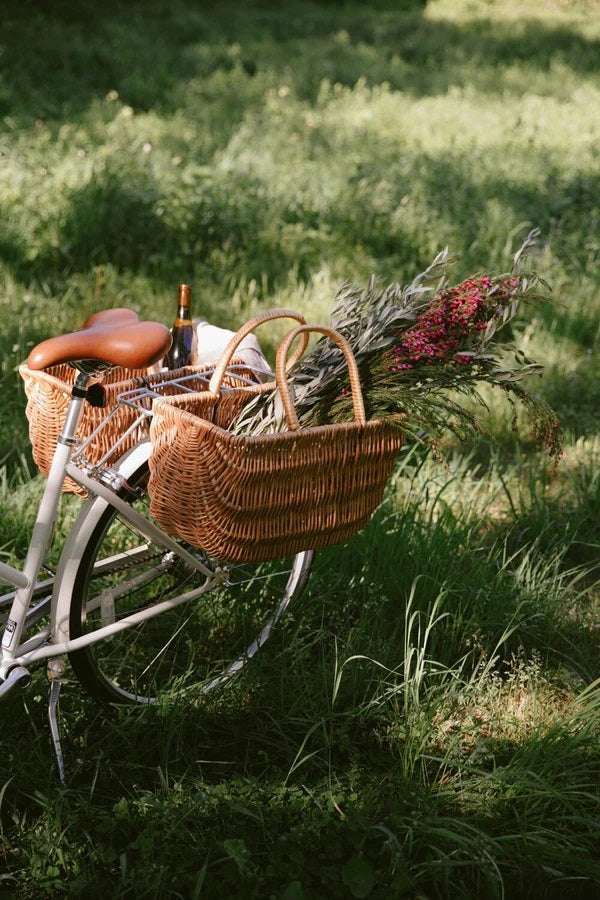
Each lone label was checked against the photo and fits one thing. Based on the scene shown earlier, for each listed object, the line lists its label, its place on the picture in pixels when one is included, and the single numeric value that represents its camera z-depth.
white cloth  2.62
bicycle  2.13
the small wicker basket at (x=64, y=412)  2.36
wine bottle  2.79
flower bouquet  2.16
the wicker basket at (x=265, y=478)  1.90
